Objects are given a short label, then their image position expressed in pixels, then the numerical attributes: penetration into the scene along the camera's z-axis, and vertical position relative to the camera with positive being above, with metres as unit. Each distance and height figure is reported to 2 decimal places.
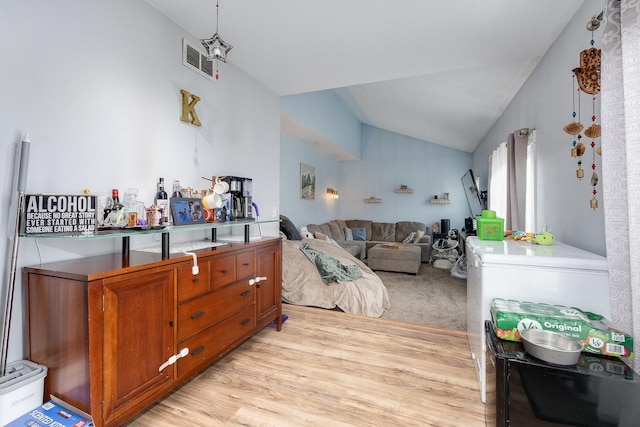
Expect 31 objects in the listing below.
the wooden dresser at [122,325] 1.23 -0.52
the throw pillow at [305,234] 4.89 -0.34
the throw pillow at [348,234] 7.11 -0.49
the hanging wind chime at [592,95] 1.51 +0.62
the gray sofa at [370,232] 6.23 -0.45
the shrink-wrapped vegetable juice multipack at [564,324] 1.14 -0.45
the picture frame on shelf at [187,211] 1.83 +0.01
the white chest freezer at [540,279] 1.41 -0.32
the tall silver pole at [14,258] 1.26 -0.19
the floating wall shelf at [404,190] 7.74 +0.60
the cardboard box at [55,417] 1.21 -0.84
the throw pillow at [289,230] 4.31 -0.24
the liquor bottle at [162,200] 1.92 +0.08
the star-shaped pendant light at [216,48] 1.81 +0.99
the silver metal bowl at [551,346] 1.08 -0.50
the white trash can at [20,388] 1.18 -0.71
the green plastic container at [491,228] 2.07 -0.10
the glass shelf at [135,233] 1.27 -0.09
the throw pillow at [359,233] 7.21 -0.47
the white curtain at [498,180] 3.75 +0.45
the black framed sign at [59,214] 1.30 -0.01
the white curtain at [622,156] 1.10 +0.22
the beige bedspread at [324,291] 3.35 -0.88
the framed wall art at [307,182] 6.05 +0.65
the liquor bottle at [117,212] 1.63 +0.00
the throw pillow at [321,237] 5.14 -0.40
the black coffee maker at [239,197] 2.44 +0.13
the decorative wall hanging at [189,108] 2.23 +0.79
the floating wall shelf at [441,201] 7.41 +0.30
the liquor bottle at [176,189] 2.10 +0.16
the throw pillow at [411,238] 6.83 -0.56
